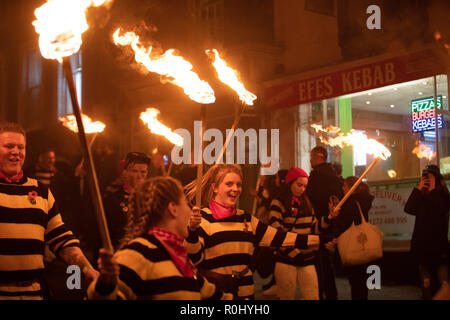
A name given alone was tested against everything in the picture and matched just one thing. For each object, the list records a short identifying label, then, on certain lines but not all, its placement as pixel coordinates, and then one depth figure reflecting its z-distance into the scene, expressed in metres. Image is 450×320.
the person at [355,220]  7.36
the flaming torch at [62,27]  3.05
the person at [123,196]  6.25
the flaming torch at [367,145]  5.34
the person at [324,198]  7.87
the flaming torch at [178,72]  4.23
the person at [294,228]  6.95
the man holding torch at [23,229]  4.01
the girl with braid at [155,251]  3.10
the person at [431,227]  7.52
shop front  10.48
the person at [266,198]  8.88
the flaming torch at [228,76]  5.00
